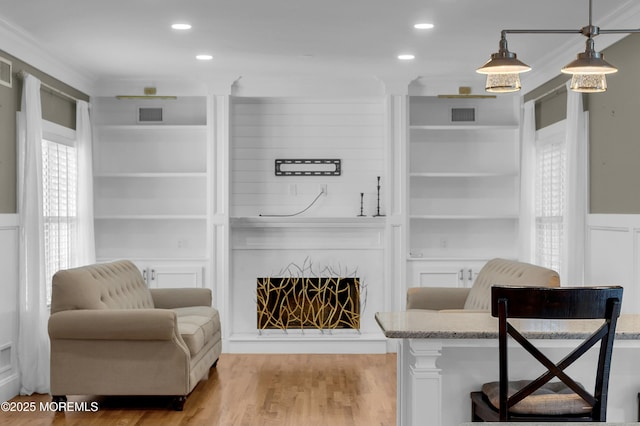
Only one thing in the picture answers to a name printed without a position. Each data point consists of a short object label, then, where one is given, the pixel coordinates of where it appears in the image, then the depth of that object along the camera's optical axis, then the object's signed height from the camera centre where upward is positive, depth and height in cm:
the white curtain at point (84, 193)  695 +11
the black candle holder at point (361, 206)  768 -1
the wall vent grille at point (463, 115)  786 +92
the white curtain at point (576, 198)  567 +5
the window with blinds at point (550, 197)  662 +7
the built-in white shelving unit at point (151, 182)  781 +23
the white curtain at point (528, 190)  716 +14
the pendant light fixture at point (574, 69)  315 +56
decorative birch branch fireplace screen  765 -97
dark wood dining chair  255 -48
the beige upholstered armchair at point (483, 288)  517 -67
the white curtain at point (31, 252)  568 -36
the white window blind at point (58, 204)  646 +1
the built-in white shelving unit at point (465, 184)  784 +21
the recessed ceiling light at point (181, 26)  544 +129
